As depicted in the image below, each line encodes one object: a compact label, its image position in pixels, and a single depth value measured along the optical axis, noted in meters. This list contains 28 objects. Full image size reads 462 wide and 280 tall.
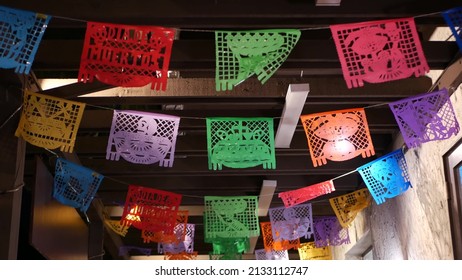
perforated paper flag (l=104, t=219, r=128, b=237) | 8.15
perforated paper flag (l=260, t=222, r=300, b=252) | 8.97
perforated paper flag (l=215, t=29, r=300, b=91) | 4.52
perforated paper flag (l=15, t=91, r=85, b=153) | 5.20
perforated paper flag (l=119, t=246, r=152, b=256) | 11.25
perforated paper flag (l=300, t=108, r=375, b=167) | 5.59
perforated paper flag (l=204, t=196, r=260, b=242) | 7.42
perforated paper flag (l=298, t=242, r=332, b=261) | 9.86
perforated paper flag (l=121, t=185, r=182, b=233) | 7.03
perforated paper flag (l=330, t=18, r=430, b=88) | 4.53
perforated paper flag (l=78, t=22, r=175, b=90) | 4.46
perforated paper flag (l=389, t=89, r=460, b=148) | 5.10
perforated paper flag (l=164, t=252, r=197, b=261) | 9.33
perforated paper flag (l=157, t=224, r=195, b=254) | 9.36
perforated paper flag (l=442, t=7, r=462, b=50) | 4.65
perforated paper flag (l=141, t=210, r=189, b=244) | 7.51
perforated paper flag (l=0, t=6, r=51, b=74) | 4.34
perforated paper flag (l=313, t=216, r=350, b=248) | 9.23
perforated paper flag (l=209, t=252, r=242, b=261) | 9.33
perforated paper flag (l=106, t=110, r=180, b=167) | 5.46
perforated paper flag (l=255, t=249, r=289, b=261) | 10.05
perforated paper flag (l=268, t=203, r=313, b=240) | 8.35
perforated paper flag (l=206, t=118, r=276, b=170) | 5.52
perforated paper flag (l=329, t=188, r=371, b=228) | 7.98
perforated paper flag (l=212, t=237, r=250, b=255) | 9.29
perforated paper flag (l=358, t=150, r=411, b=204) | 6.47
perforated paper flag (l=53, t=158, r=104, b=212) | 6.45
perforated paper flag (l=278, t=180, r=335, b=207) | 7.26
